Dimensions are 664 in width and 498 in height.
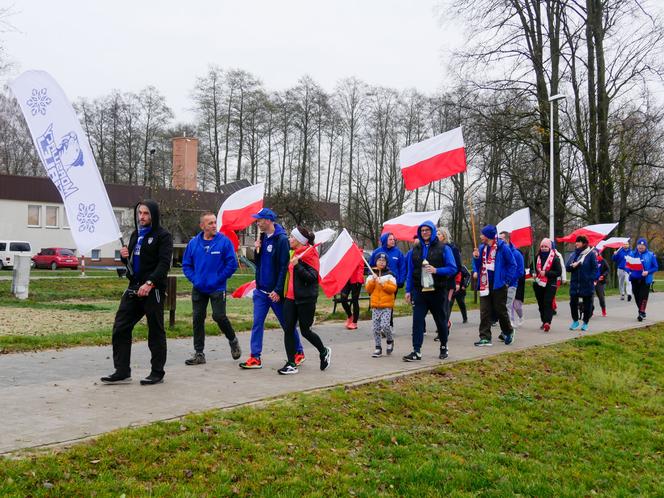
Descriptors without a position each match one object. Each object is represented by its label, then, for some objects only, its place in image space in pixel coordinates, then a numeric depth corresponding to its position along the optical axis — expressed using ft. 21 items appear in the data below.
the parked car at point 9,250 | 151.43
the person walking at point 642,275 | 51.21
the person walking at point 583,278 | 44.96
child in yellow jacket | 31.07
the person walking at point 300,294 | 26.27
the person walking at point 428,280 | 30.04
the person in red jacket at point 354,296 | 43.93
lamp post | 84.38
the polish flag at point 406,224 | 47.42
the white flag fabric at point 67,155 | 23.00
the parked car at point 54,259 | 156.25
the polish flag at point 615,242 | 70.52
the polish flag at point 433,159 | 41.93
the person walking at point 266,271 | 26.58
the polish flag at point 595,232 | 58.85
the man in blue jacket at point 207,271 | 27.50
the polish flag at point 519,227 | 53.31
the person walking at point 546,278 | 44.01
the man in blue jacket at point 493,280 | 35.63
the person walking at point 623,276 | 77.00
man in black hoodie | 23.50
